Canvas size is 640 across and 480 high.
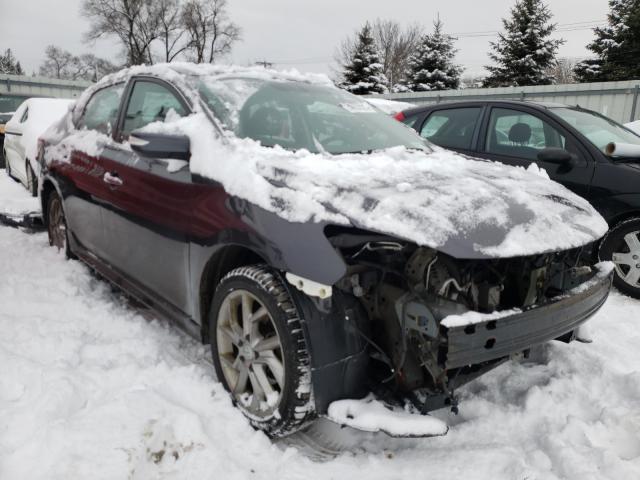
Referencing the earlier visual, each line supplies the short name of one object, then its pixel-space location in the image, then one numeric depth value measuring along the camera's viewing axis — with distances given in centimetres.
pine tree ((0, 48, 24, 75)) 6369
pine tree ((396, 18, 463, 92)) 2620
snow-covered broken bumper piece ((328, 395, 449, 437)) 188
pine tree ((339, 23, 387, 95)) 2761
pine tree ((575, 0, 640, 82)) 2239
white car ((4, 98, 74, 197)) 727
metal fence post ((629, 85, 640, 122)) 1231
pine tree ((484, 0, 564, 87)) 2447
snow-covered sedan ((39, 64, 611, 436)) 189
